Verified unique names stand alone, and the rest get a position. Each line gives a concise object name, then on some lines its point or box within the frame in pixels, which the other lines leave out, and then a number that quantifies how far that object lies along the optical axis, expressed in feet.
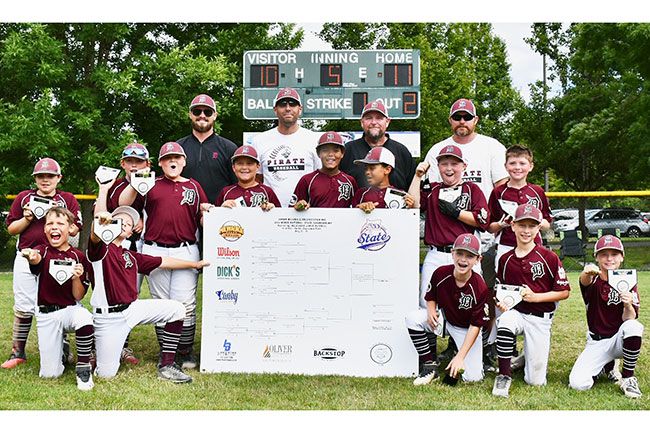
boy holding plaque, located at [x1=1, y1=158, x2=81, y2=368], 20.20
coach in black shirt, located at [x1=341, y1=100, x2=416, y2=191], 20.97
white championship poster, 18.98
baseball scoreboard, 42.86
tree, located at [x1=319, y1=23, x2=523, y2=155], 79.15
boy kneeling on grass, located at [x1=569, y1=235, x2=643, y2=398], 17.70
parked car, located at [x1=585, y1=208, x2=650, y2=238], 55.98
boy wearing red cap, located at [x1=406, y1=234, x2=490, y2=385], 18.12
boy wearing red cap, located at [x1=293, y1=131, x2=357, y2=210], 19.94
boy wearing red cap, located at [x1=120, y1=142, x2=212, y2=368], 19.69
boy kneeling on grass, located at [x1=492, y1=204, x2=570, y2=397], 18.07
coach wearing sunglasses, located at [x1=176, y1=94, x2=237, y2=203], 21.48
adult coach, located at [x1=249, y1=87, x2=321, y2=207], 21.75
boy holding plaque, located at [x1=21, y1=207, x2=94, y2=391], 18.48
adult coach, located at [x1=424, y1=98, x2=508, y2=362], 21.01
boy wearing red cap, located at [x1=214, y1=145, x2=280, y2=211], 19.97
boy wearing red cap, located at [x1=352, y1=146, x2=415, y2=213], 19.25
